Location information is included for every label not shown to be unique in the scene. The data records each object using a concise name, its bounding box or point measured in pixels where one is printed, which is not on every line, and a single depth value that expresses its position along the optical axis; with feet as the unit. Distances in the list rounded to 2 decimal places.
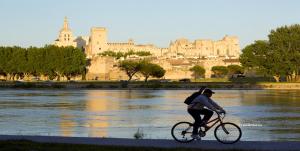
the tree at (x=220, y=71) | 570.05
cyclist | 62.87
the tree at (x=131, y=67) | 443.69
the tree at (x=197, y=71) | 553.23
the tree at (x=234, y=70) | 567.71
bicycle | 63.31
